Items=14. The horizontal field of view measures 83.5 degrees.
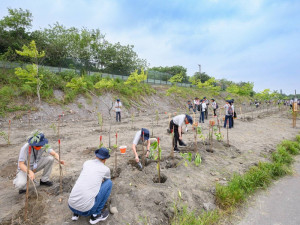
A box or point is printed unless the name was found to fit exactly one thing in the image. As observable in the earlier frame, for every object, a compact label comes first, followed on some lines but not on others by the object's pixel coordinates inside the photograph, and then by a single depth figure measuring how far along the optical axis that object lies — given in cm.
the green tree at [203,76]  4236
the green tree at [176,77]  2253
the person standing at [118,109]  1043
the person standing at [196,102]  1228
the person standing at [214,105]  1136
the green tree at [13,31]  1438
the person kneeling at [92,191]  224
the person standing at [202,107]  1028
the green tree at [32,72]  1077
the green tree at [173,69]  4143
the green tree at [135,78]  1777
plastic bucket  480
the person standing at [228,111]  875
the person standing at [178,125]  496
